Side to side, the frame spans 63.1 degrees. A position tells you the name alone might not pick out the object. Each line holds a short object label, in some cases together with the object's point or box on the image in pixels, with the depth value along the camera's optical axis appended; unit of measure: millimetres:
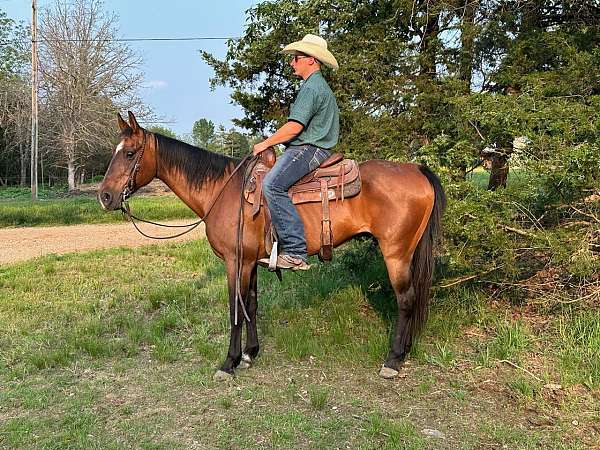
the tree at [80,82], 24844
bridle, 4219
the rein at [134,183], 4227
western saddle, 4031
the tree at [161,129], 27859
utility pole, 21031
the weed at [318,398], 3584
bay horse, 4078
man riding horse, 3891
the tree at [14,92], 26781
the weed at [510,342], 4121
